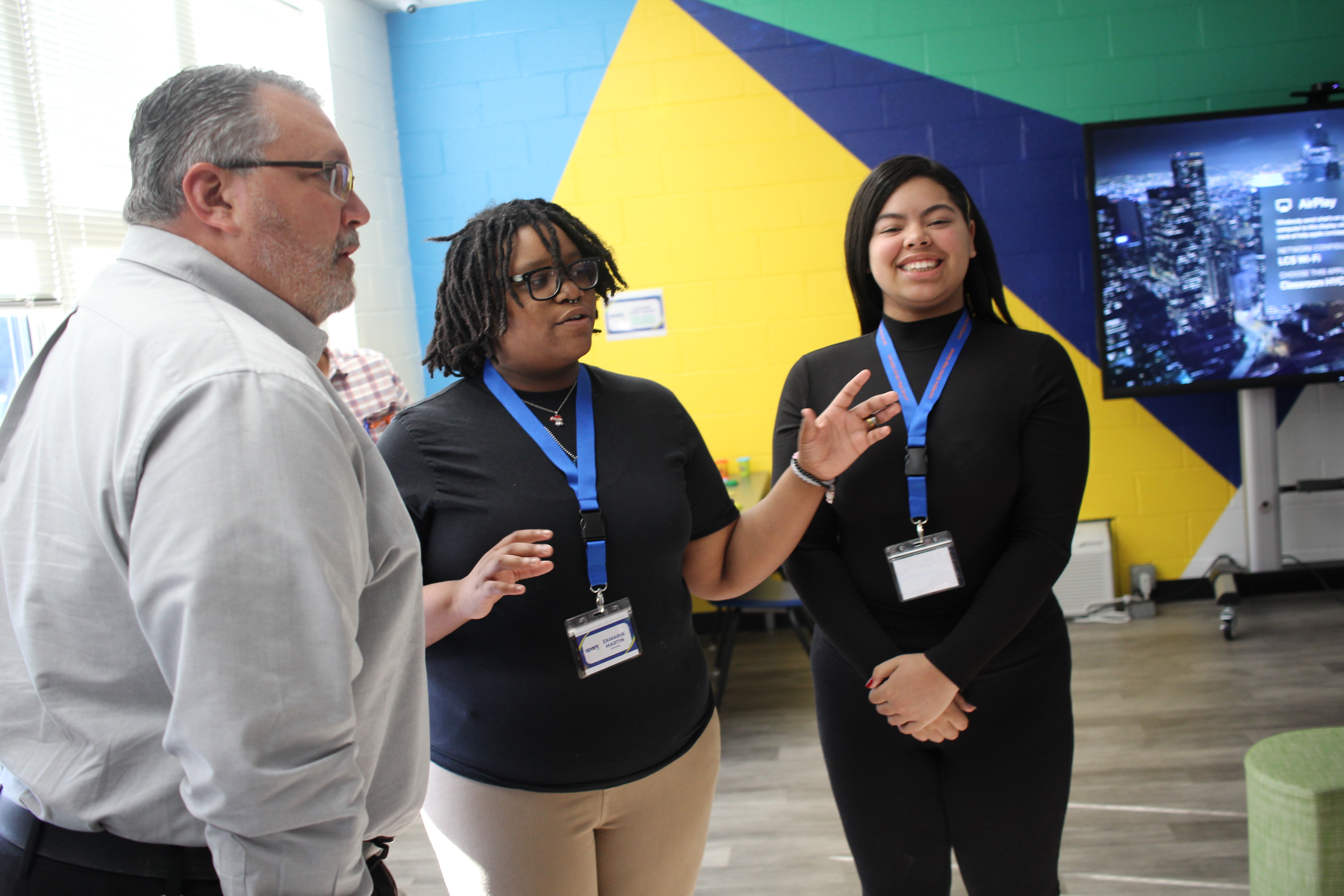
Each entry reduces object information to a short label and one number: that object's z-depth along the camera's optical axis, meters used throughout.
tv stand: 3.86
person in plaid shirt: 2.93
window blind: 2.49
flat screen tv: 3.69
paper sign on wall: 4.32
